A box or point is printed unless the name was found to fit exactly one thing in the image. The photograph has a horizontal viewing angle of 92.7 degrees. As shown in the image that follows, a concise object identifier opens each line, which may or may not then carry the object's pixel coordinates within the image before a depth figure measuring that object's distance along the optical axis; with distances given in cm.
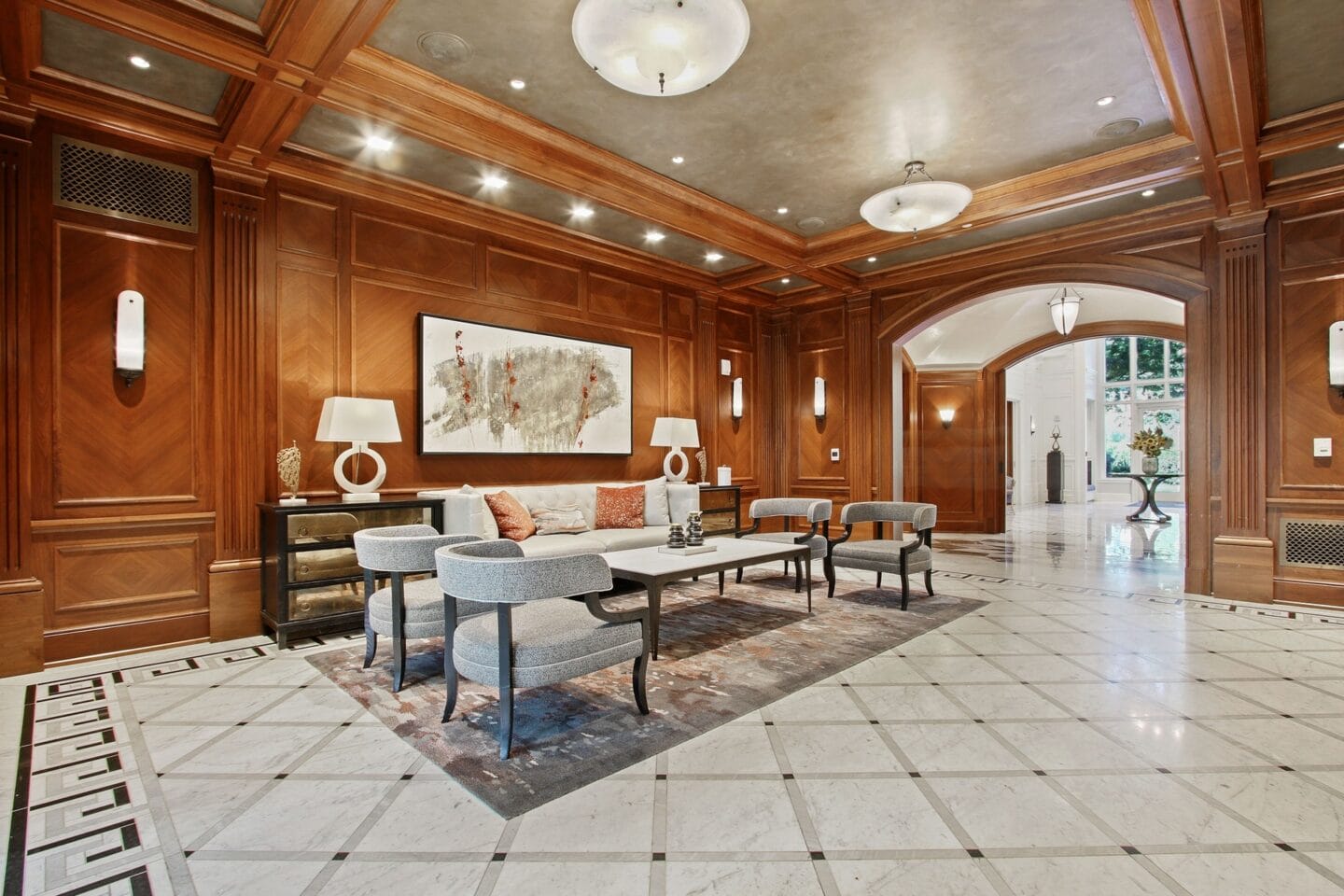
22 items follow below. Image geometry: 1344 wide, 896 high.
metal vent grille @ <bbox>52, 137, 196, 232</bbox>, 389
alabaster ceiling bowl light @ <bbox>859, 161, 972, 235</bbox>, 458
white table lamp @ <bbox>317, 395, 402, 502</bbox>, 438
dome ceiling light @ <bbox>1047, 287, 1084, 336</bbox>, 848
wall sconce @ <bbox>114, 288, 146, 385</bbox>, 393
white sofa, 496
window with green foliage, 1723
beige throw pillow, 554
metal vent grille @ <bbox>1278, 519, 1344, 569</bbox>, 506
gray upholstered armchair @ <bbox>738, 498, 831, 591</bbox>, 539
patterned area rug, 251
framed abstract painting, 541
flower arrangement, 1164
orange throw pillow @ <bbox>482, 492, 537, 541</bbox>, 518
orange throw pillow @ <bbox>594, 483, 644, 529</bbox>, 613
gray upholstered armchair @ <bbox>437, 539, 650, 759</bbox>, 247
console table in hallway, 1164
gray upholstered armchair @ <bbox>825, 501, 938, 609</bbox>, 512
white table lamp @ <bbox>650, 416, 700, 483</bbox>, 681
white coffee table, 373
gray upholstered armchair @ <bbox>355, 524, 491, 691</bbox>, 319
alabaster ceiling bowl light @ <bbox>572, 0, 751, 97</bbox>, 278
